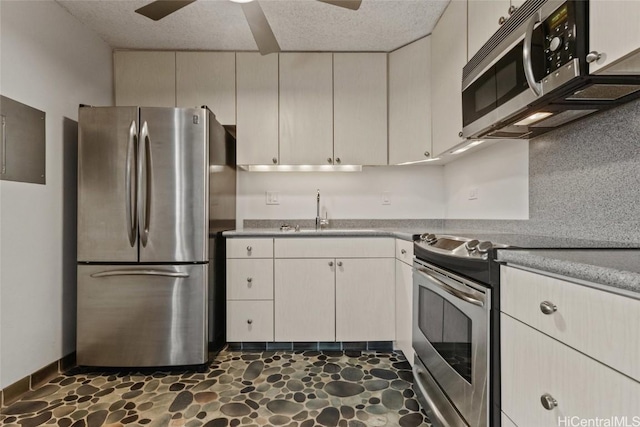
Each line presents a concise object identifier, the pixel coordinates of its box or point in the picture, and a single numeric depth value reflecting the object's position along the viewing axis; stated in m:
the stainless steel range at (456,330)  1.05
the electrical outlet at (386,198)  2.85
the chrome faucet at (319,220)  2.78
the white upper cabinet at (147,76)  2.60
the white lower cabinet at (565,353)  0.59
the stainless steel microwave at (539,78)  0.96
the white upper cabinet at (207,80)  2.60
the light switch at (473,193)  2.29
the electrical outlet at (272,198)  2.85
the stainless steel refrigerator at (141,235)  2.00
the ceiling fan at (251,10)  1.70
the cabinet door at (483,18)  1.43
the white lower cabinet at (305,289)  2.30
